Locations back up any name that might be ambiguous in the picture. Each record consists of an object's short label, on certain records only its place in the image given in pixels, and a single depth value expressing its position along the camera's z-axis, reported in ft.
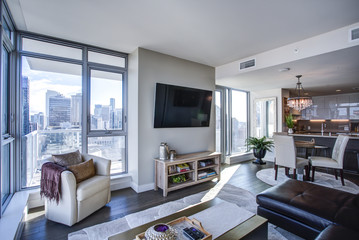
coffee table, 4.67
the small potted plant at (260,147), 18.29
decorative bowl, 4.11
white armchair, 7.43
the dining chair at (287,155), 12.22
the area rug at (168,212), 6.86
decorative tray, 4.37
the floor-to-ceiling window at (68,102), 9.39
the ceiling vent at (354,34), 8.12
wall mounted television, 11.64
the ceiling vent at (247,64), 12.38
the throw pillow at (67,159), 8.54
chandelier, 15.62
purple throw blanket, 7.45
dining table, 13.19
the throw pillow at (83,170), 8.17
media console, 10.59
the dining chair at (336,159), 11.91
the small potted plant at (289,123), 19.13
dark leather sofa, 5.25
